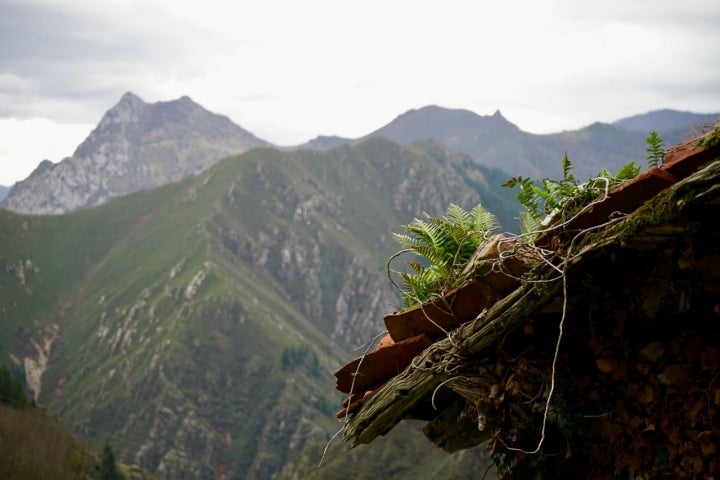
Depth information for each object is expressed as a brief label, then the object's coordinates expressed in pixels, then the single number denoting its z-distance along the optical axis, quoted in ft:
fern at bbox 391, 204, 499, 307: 21.71
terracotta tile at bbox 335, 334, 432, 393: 21.30
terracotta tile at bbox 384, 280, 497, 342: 19.43
